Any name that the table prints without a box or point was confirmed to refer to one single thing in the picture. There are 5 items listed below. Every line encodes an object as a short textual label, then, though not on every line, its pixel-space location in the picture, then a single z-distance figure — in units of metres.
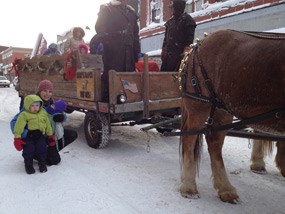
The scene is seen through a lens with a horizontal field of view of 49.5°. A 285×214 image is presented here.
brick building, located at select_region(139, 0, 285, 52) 10.21
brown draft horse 2.35
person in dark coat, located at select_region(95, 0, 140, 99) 4.76
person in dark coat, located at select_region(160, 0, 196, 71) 4.69
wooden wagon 4.39
